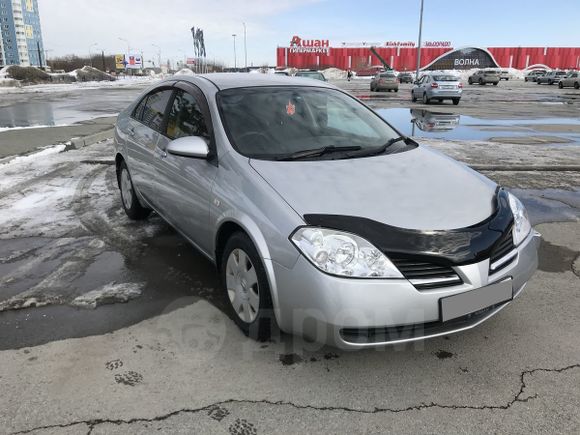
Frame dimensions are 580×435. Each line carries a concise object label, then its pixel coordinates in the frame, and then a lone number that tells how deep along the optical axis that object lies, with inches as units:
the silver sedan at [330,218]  96.4
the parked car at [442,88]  916.6
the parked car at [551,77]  2097.4
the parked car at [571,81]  1748.3
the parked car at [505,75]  2851.9
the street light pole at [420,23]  1967.3
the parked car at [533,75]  2341.3
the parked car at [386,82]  1439.5
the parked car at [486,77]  2101.4
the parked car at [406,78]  2345.0
